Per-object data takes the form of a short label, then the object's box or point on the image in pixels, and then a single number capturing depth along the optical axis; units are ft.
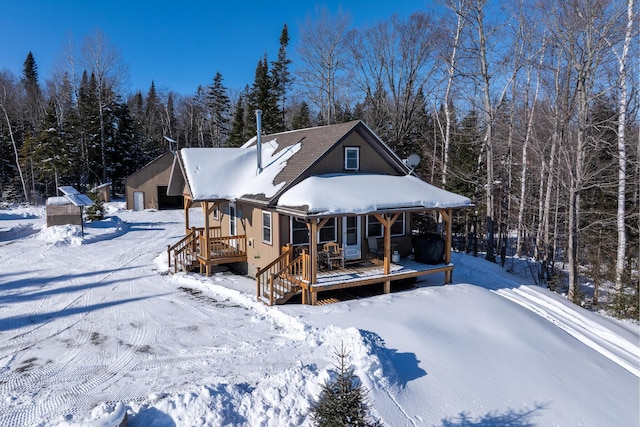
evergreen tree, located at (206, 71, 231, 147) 163.53
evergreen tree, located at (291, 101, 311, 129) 128.36
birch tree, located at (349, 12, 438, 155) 86.58
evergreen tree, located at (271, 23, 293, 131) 136.98
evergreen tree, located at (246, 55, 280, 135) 122.83
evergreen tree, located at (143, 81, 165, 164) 163.02
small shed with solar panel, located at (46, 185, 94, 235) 74.59
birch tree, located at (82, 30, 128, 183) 129.95
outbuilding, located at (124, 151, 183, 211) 112.27
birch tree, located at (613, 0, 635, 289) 48.33
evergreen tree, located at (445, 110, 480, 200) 75.00
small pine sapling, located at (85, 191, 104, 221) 86.94
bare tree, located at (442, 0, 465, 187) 64.95
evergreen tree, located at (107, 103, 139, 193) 140.46
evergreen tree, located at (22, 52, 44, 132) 154.71
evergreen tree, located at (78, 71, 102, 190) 134.82
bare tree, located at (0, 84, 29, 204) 120.57
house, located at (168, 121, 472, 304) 38.83
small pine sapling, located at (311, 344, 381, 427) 16.44
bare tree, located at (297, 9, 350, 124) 94.32
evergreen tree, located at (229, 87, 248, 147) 131.23
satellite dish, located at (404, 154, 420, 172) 52.80
